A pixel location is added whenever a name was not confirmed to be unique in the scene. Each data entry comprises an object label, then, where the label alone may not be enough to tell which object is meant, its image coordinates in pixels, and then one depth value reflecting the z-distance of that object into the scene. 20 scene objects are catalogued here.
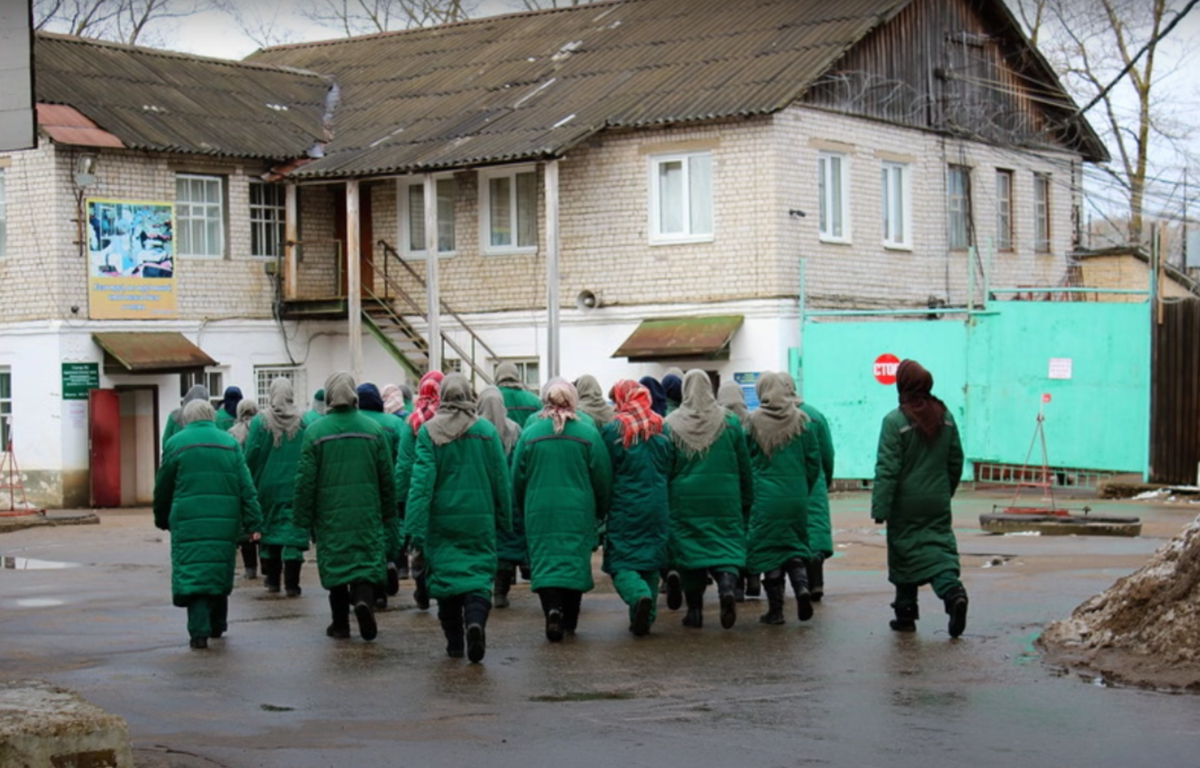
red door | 27.72
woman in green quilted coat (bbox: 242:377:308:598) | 15.45
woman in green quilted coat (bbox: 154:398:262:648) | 12.20
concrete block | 7.22
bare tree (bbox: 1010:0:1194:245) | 41.06
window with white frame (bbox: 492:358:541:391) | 29.80
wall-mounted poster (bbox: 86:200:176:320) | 27.94
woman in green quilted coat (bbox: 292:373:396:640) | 11.91
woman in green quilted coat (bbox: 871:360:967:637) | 11.92
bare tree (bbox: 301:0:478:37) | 46.91
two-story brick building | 27.56
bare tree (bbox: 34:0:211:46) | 45.78
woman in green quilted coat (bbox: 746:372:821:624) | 12.85
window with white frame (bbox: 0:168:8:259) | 28.17
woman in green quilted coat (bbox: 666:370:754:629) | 12.54
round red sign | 26.23
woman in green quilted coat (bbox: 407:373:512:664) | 11.14
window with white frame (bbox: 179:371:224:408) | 29.17
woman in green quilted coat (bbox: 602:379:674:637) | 12.18
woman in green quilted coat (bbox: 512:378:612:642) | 11.81
